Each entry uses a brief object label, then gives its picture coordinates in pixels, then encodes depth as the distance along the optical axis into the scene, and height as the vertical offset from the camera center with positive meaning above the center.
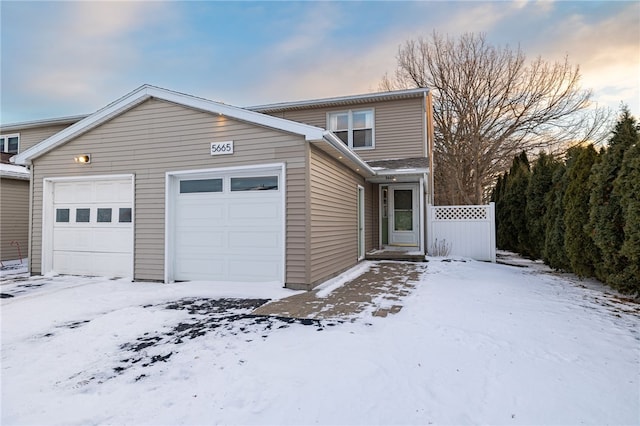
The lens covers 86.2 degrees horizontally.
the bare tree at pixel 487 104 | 16.72 +5.93
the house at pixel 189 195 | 6.23 +0.53
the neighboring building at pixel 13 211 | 10.26 +0.30
